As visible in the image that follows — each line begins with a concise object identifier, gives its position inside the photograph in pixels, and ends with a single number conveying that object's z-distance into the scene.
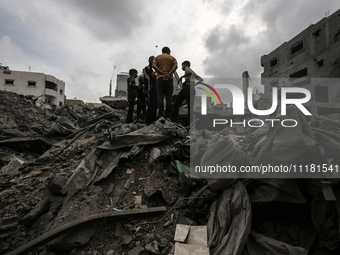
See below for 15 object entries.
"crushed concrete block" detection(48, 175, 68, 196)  1.96
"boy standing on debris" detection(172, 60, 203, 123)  4.02
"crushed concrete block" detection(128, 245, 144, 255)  1.48
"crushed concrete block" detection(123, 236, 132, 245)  1.57
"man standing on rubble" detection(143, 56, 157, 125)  4.17
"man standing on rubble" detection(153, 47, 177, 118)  3.83
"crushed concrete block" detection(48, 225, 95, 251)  1.48
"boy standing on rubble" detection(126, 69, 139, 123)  4.45
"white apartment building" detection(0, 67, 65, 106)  26.30
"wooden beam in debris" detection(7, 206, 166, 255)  1.43
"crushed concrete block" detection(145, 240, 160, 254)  1.47
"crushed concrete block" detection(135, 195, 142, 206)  1.92
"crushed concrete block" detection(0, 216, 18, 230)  1.66
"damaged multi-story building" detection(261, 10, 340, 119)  12.92
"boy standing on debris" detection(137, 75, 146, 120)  4.74
